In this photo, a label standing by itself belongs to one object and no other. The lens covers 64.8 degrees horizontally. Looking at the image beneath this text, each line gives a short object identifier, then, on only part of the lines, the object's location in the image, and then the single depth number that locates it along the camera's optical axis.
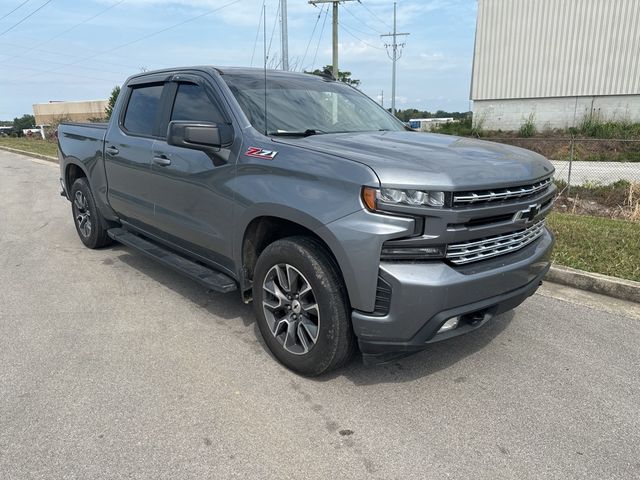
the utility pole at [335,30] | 19.25
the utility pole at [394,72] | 40.16
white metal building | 24.94
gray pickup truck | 2.63
